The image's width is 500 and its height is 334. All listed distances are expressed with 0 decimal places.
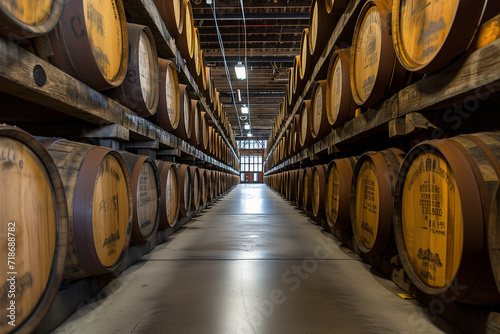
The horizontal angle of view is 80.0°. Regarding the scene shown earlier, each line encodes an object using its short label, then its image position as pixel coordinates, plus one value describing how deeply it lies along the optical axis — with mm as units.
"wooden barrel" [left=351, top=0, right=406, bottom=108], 2252
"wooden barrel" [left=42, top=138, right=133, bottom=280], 1667
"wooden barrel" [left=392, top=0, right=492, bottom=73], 1418
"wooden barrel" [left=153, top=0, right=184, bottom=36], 3754
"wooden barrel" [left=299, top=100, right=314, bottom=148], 5198
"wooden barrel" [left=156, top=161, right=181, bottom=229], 3504
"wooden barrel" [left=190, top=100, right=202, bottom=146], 5392
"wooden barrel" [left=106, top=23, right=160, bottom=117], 2699
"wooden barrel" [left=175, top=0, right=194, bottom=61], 4590
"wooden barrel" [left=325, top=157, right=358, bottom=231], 3207
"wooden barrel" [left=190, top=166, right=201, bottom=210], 5476
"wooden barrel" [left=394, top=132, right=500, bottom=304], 1312
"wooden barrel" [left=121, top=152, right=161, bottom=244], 2631
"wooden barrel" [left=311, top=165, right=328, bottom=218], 4112
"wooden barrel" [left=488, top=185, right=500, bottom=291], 1112
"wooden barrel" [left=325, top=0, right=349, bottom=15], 3553
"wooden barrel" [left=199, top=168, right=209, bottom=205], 6425
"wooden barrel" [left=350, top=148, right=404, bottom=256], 2194
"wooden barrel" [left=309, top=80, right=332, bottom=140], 4070
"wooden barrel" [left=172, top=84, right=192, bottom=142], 4543
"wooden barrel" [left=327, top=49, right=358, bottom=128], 3252
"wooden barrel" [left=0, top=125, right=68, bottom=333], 1099
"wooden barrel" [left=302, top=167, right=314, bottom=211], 5014
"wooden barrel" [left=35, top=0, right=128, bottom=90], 1665
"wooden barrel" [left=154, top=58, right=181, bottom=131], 3648
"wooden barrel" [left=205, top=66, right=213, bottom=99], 7627
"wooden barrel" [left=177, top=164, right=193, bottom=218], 4418
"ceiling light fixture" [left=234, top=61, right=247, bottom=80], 9156
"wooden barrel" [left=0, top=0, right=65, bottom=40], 1127
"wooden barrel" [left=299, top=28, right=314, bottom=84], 5266
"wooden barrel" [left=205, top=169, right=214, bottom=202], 7419
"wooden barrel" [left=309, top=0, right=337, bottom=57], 4250
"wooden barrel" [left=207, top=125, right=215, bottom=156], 8367
